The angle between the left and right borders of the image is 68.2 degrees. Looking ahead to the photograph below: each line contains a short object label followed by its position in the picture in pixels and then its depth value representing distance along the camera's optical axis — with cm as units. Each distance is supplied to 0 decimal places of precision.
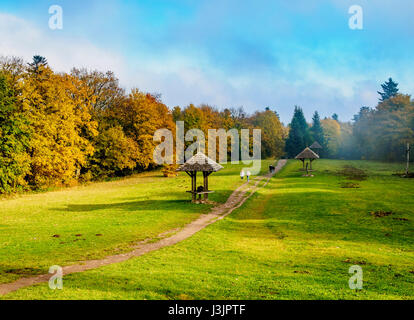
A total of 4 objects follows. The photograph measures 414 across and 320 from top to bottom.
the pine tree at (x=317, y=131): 9649
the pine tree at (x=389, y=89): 10188
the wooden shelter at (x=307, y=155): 5194
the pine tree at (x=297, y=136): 9562
